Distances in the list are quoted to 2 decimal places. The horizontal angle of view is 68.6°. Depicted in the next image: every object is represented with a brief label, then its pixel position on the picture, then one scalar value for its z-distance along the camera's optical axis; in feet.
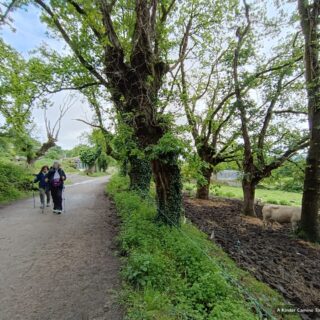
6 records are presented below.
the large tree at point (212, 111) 45.98
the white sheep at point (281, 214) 34.37
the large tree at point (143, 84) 23.55
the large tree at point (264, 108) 38.78
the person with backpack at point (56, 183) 30.83
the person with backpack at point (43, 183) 33.60
